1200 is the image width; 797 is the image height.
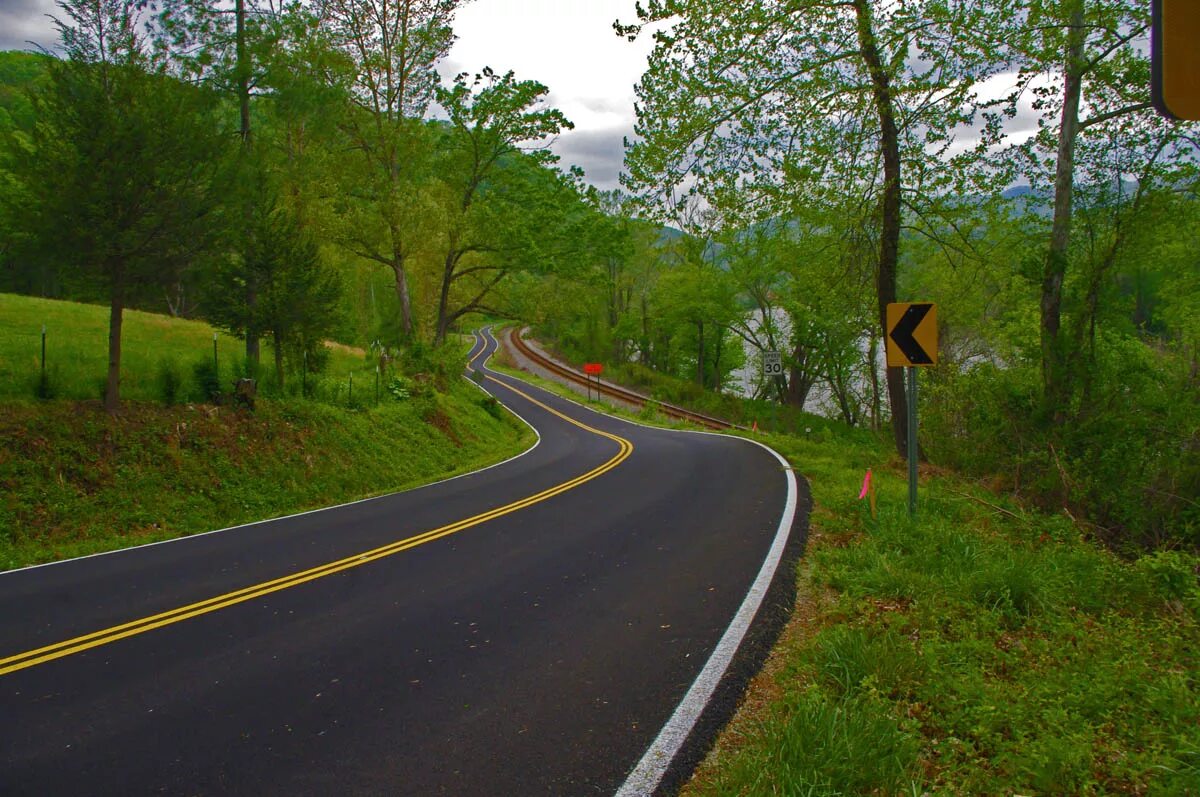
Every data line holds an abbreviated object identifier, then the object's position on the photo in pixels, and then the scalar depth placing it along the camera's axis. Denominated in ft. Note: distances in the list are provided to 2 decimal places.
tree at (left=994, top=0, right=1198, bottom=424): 33.50
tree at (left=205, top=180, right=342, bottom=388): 52.34
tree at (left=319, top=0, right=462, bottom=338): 76.43
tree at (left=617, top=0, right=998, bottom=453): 35.86
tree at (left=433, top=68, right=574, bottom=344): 86.22
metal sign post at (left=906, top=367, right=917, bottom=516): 24.71
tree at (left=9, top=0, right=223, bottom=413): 37.73
